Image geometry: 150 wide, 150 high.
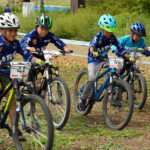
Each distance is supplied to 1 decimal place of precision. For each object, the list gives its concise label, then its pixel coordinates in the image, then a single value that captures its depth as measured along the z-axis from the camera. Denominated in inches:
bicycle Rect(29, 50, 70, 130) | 476.4
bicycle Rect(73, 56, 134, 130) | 469.1
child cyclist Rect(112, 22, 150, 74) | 599.1
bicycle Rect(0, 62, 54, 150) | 367.2
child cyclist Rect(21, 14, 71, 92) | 504.4
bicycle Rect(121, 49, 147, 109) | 571.5
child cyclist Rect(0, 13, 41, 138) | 418.6
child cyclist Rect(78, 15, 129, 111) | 524.4
